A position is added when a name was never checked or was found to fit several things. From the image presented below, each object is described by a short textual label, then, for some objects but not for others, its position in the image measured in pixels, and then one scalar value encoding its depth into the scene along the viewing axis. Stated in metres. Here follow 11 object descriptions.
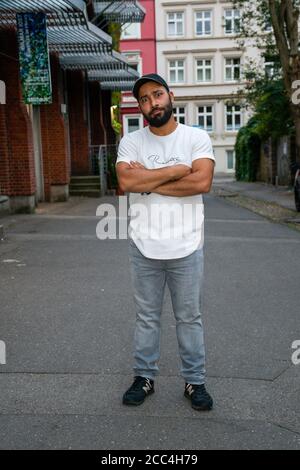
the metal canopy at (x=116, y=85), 25.76
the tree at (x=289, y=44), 16.48
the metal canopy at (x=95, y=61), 17.98
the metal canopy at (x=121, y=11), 21.81
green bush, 32.22
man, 3.52
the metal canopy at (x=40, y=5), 11.33
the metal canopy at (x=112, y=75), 21.86
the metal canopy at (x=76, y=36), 13.97
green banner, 12.43
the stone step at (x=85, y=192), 20.23
